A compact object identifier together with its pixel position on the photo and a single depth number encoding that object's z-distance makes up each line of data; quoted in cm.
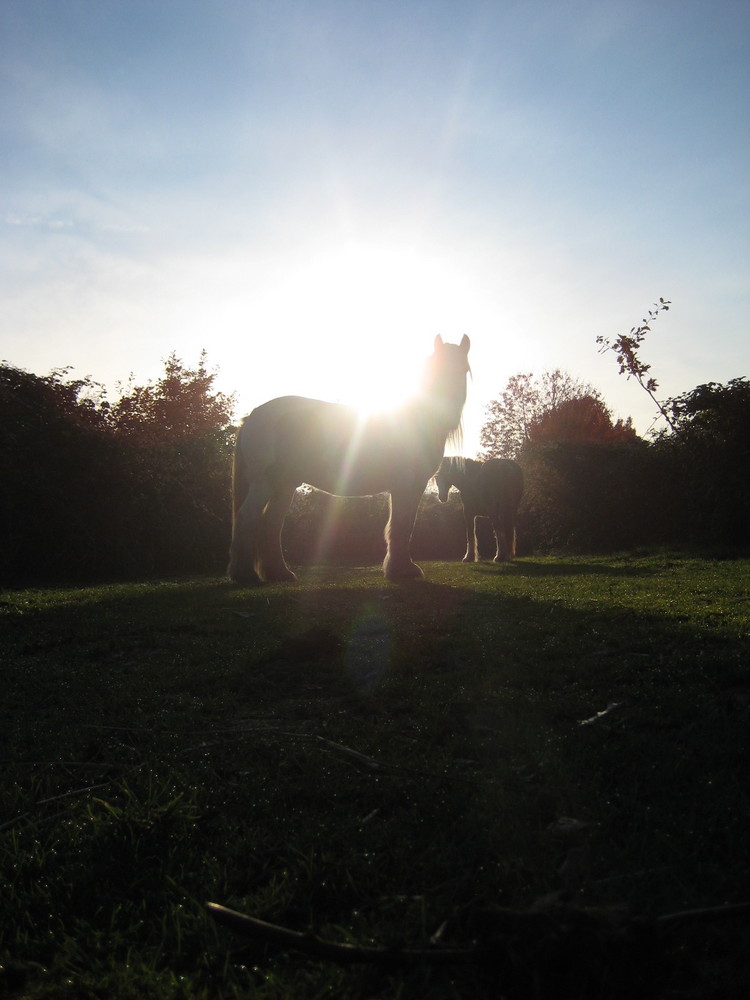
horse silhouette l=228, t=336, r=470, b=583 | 923
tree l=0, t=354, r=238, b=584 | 1322
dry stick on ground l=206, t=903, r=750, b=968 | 139
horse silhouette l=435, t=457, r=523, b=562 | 1436
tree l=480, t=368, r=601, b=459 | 4794
